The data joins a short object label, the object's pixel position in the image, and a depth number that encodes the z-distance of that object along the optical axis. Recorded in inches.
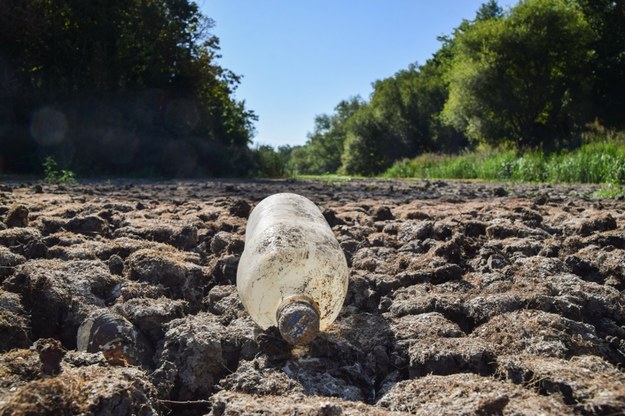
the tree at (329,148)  3166.8
